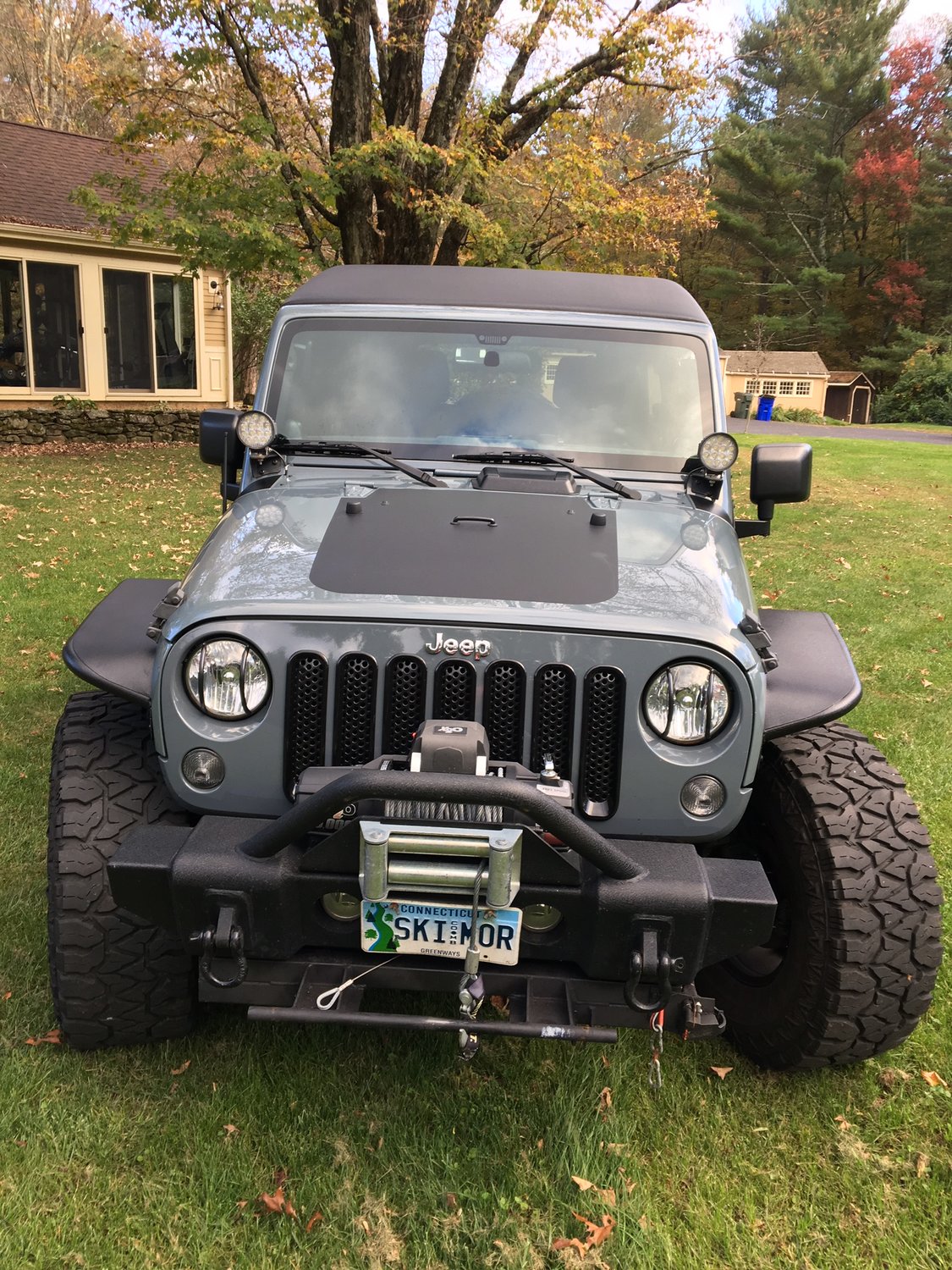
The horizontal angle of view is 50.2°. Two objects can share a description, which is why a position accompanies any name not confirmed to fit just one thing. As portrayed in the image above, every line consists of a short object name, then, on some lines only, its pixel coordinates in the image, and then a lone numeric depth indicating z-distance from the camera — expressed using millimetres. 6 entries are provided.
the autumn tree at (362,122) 12781
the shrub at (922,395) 43094
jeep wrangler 2254
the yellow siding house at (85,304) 16750
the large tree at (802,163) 50000
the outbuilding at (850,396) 49500
